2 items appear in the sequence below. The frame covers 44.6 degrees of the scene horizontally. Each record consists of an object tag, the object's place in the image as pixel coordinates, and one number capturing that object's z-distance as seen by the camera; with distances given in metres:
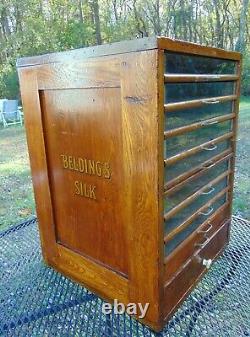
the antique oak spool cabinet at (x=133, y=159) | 1.07
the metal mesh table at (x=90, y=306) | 1.30
